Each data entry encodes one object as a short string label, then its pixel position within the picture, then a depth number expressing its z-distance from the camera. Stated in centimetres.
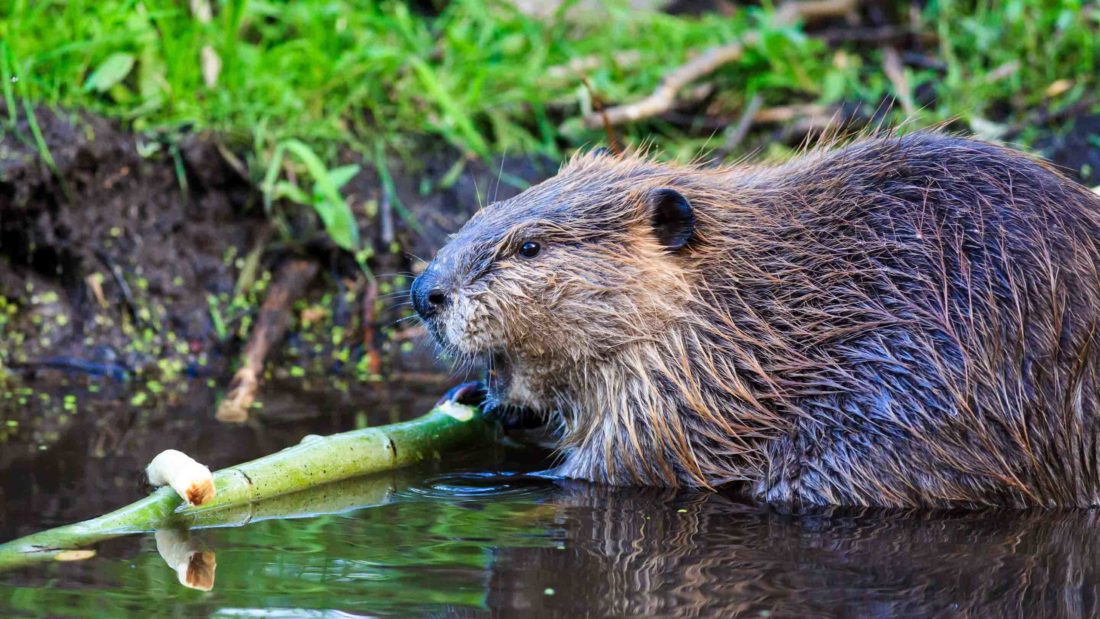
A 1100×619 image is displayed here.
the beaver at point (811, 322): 633
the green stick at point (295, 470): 524
